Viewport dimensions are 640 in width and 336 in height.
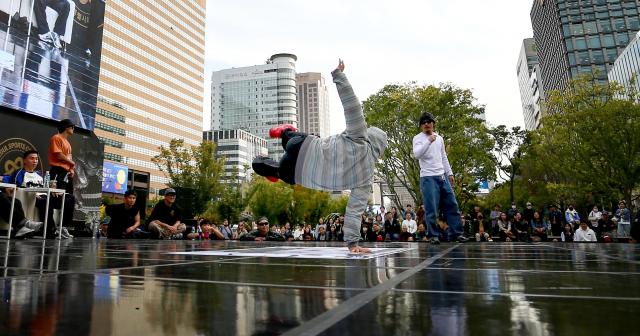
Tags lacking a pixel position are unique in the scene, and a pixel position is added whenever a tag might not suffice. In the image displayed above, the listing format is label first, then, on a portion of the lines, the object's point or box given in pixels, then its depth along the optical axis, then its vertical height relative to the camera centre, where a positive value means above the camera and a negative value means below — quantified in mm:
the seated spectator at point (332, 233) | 14380 -148
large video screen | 10398 +5221
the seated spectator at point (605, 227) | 12583 -209
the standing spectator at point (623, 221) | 12592 -28
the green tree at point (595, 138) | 18422 +4064
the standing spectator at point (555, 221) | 12578 +38
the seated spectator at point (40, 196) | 6402 +712
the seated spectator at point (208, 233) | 9670 -1
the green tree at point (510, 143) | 27319 +5626
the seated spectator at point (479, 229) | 10352 -123
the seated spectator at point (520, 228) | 10859 -127
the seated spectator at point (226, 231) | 12791 +44
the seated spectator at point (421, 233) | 10569 -182
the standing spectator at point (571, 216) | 13266 +190
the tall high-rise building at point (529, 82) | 71750 +28552
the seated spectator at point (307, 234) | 15668 -167
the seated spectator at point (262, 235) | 9828 -90
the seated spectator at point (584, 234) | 9552 -308
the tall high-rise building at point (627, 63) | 36438 +15558
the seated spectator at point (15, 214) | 6074 +382
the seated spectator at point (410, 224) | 12001 +81
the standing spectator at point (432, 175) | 5328 +685
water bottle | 6105 +886
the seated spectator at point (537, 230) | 11539 -213
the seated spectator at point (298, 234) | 17959 -179
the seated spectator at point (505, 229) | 10641 -148
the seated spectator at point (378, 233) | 12383 -169
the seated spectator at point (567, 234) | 11188 -344
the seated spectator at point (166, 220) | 7410 +272
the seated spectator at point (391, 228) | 12405 -24
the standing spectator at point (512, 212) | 12688 +361
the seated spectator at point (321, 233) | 14680 -140
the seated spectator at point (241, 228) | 15148 +150
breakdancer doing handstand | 3486 +603
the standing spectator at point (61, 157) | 6129 +1253
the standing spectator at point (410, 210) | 12714 +533
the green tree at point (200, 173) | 31125 +4788
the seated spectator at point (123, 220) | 7369 +292
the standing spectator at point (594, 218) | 13164 +103
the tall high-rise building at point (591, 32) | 49938 +24122
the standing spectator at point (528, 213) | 12570 +318
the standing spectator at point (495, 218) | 12011 +186
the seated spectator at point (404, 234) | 11786 -217
